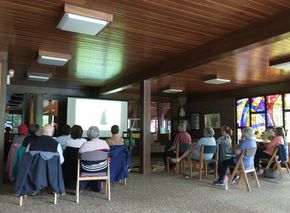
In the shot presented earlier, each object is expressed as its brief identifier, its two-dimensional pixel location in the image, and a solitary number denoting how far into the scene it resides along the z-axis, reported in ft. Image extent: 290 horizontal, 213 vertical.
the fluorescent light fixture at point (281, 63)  17.84
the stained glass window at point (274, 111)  27.61
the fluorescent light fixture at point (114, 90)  24.87
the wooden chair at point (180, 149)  20.10
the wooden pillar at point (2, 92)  16.07
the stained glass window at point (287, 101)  26.91
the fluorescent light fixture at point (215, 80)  23.67
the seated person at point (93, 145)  12.73
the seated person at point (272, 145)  19.61
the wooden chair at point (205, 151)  17.49
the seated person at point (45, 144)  11.79
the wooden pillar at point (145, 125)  20.35
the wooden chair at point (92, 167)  12.44
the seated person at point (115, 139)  16.50
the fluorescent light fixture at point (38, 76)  22.38
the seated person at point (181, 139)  20.67
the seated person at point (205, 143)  17.80
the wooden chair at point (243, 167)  15.12
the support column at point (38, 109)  29.55
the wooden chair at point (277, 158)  18.95
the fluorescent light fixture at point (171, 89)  28.78
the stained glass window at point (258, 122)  29.18
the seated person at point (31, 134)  14.40
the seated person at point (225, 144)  18.72
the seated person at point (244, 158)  15.53
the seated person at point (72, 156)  14.01
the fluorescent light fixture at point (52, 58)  16.73
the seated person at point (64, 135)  15.46
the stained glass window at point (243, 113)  30.83
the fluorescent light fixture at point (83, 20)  10.76
